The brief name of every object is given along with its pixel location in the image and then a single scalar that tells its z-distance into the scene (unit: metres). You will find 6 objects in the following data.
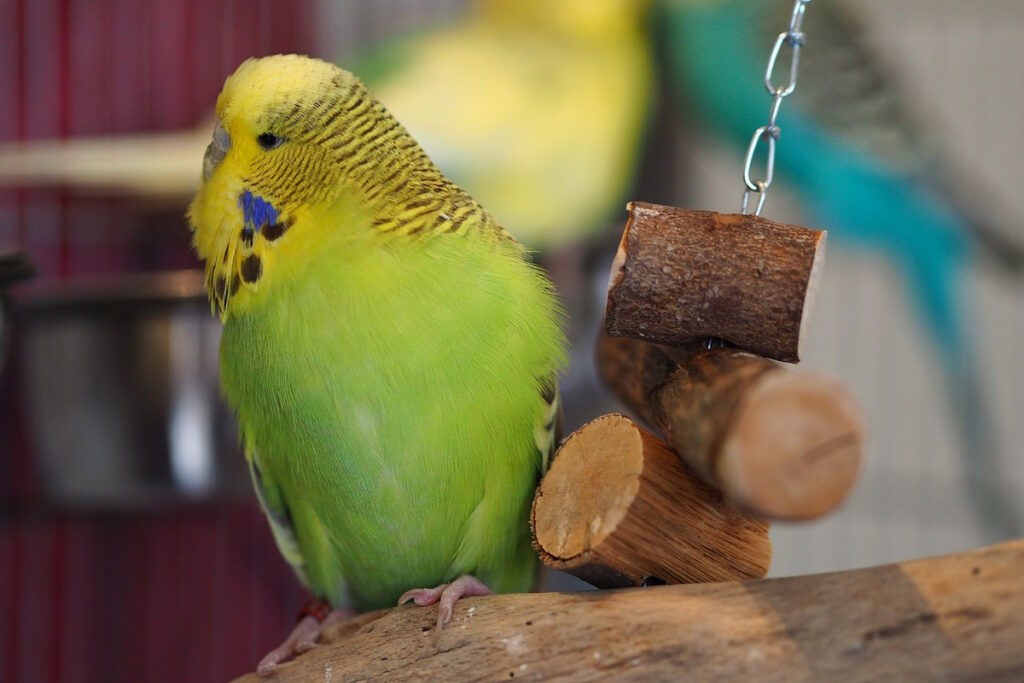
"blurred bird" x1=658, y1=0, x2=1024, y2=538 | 0.94
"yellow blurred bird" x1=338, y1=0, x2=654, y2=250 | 0.92
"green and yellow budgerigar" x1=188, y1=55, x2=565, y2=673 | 0.61
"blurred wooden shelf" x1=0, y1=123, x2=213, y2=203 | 0.78
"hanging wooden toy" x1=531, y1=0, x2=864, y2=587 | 0.58
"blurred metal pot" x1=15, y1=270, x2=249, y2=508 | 0.74
